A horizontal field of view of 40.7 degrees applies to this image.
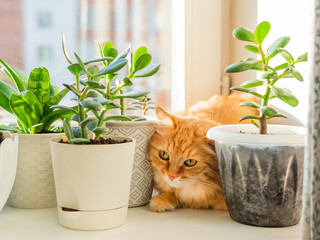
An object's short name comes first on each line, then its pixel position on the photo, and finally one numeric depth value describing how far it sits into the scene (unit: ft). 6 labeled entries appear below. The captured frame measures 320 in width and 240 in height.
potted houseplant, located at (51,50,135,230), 2.83
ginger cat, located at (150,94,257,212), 3.36
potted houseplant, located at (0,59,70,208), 3.34
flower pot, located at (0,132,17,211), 2.83
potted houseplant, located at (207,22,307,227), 2.81
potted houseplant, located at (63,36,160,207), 3.29
